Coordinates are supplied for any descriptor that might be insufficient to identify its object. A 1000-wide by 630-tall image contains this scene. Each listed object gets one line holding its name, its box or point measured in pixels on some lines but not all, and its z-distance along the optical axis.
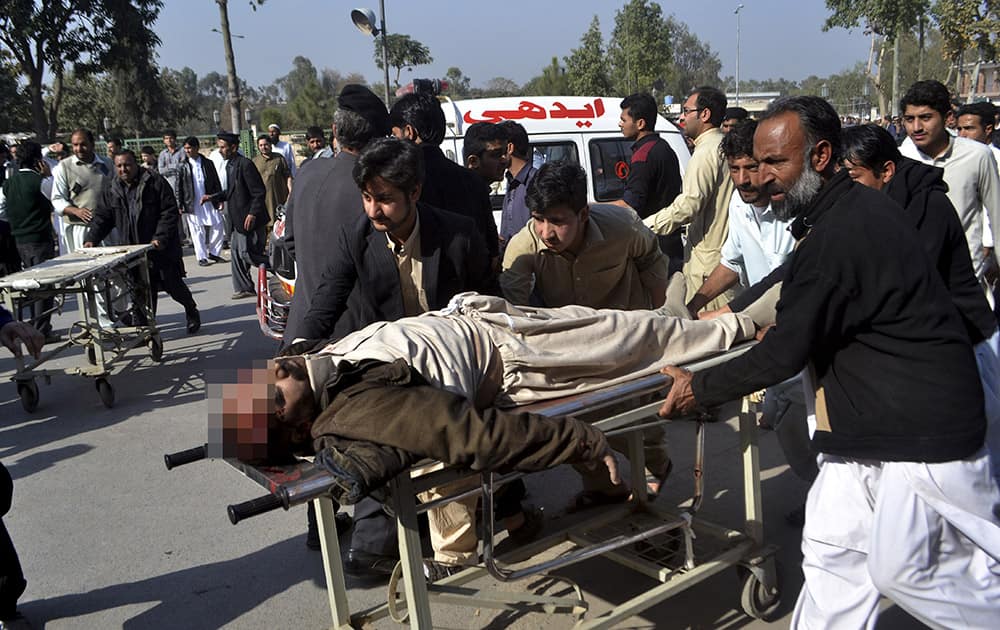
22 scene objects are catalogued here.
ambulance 7.30
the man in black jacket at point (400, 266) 3.19
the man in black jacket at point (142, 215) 7.45
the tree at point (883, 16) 29.94
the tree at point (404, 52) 49.16
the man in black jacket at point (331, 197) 3.82
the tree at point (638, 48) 44.78
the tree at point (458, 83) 73.47
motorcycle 6.34
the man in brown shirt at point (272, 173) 10.96
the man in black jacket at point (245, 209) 9.53
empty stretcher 5.53
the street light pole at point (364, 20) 12.00
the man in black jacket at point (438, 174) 4.15
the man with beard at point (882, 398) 2.15
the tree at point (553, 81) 47.72
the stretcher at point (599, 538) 2.33
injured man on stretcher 2.25
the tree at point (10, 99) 28.55
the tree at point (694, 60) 98.96
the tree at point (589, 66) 41.72
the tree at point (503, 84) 65.50
